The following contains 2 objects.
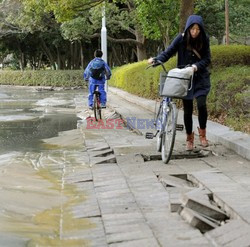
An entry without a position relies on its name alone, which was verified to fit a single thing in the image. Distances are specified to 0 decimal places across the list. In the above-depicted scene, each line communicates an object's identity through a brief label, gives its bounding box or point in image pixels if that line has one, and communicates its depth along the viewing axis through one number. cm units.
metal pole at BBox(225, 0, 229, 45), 2708
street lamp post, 2031
